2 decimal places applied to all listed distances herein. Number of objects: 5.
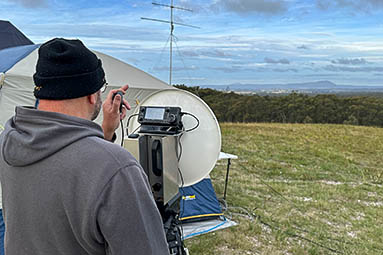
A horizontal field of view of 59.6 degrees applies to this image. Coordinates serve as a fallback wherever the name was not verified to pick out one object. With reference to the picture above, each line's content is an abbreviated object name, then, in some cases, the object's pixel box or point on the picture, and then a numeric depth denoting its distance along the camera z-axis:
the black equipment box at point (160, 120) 1.82
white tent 3.34
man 0.81
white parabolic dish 2.08
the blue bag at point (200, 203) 4.02
